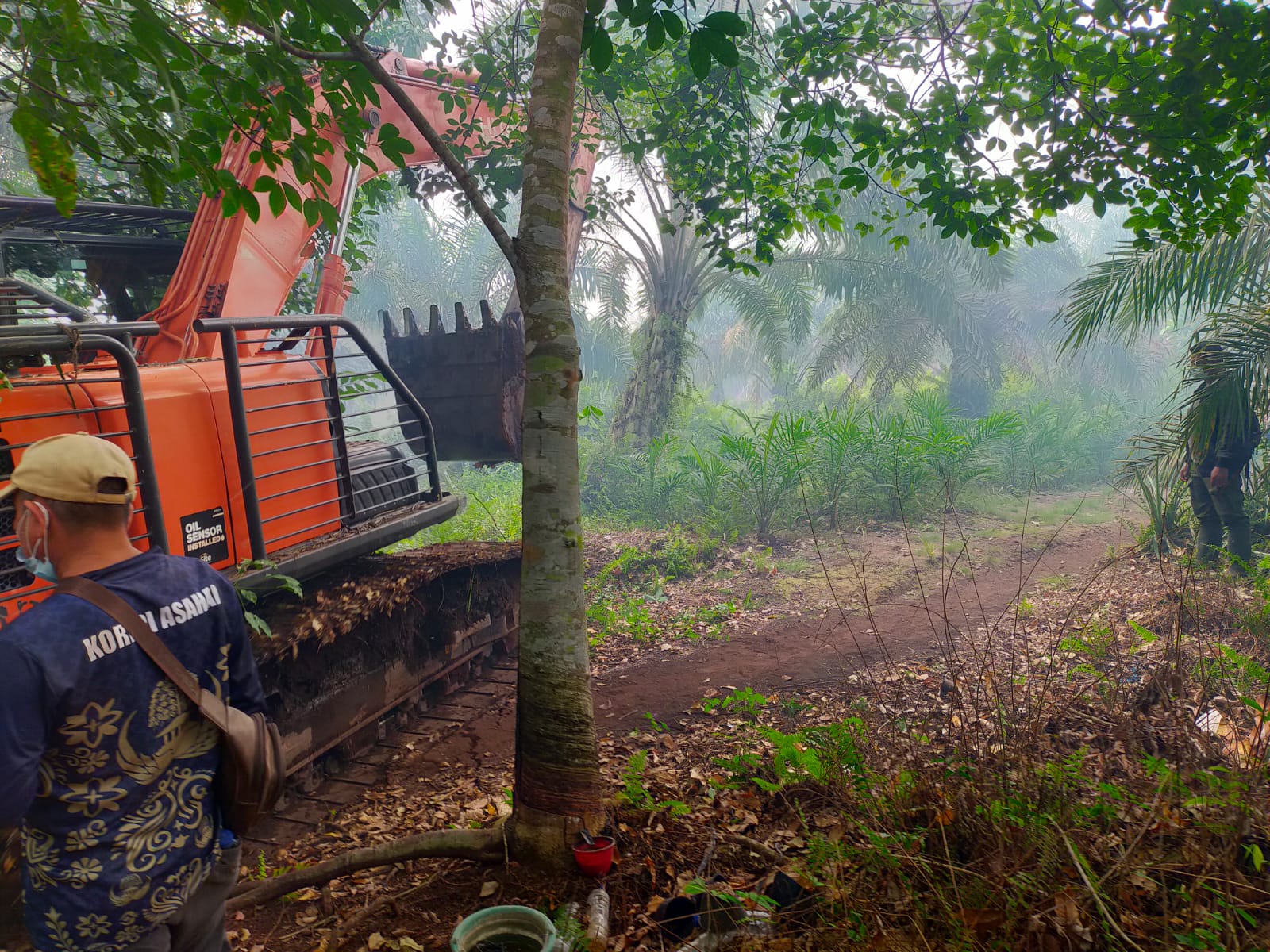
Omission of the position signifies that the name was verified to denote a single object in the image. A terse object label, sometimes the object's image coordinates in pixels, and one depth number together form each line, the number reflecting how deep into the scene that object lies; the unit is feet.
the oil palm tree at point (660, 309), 48.52
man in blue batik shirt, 5.81
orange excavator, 11.01
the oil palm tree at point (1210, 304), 23.75
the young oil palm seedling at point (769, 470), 36.88
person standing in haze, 23.99
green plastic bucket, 8.05
